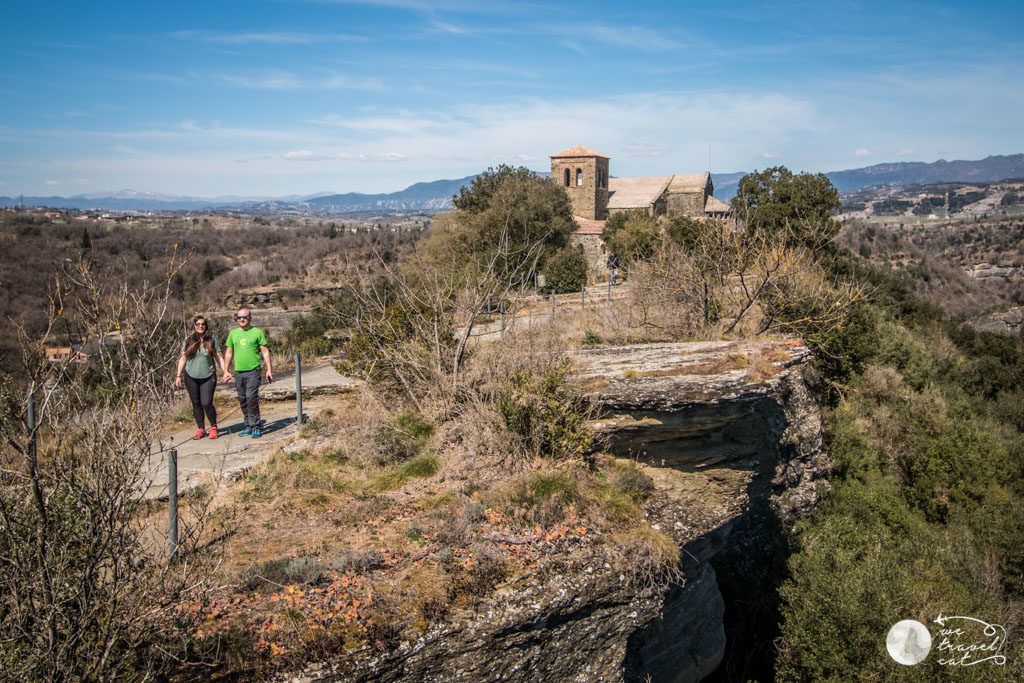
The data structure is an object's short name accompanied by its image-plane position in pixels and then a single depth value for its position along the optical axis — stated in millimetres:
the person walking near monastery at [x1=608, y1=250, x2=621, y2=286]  24602
